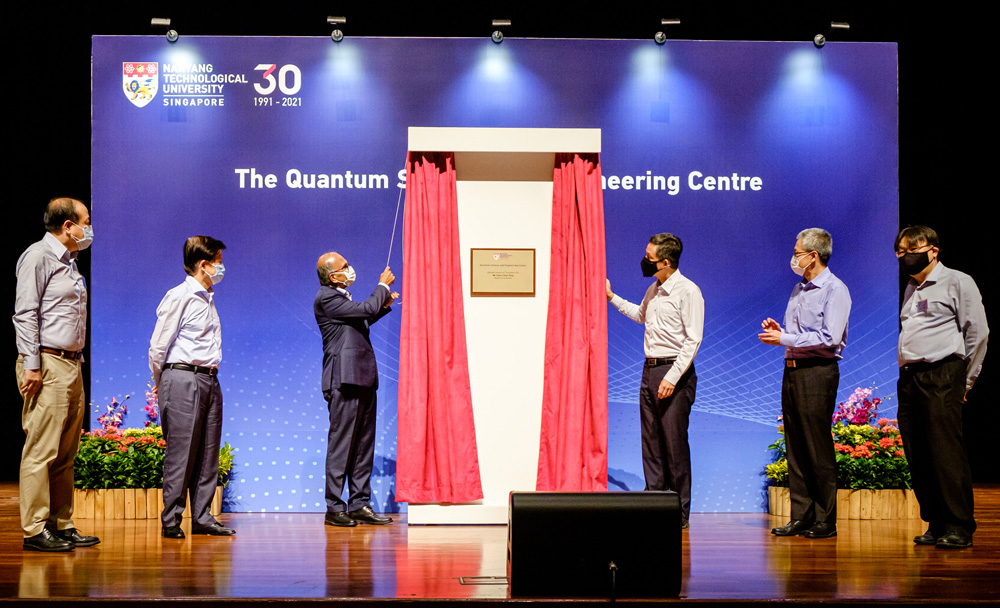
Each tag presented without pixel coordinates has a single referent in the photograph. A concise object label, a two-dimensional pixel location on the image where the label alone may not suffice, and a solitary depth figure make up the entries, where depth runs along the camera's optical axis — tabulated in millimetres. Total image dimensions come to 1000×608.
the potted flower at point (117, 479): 5824
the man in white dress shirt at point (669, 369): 5230
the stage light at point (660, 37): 6570
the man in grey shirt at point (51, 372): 4293
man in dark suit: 5402
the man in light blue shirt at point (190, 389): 4793
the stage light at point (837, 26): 6500
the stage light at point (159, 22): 6344
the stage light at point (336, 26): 6430
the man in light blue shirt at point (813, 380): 4930
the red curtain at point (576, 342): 5121
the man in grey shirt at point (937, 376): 4516
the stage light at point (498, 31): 6445
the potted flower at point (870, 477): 5871
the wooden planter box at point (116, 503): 5820
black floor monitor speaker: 3115
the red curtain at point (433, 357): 5145
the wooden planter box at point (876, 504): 5867
